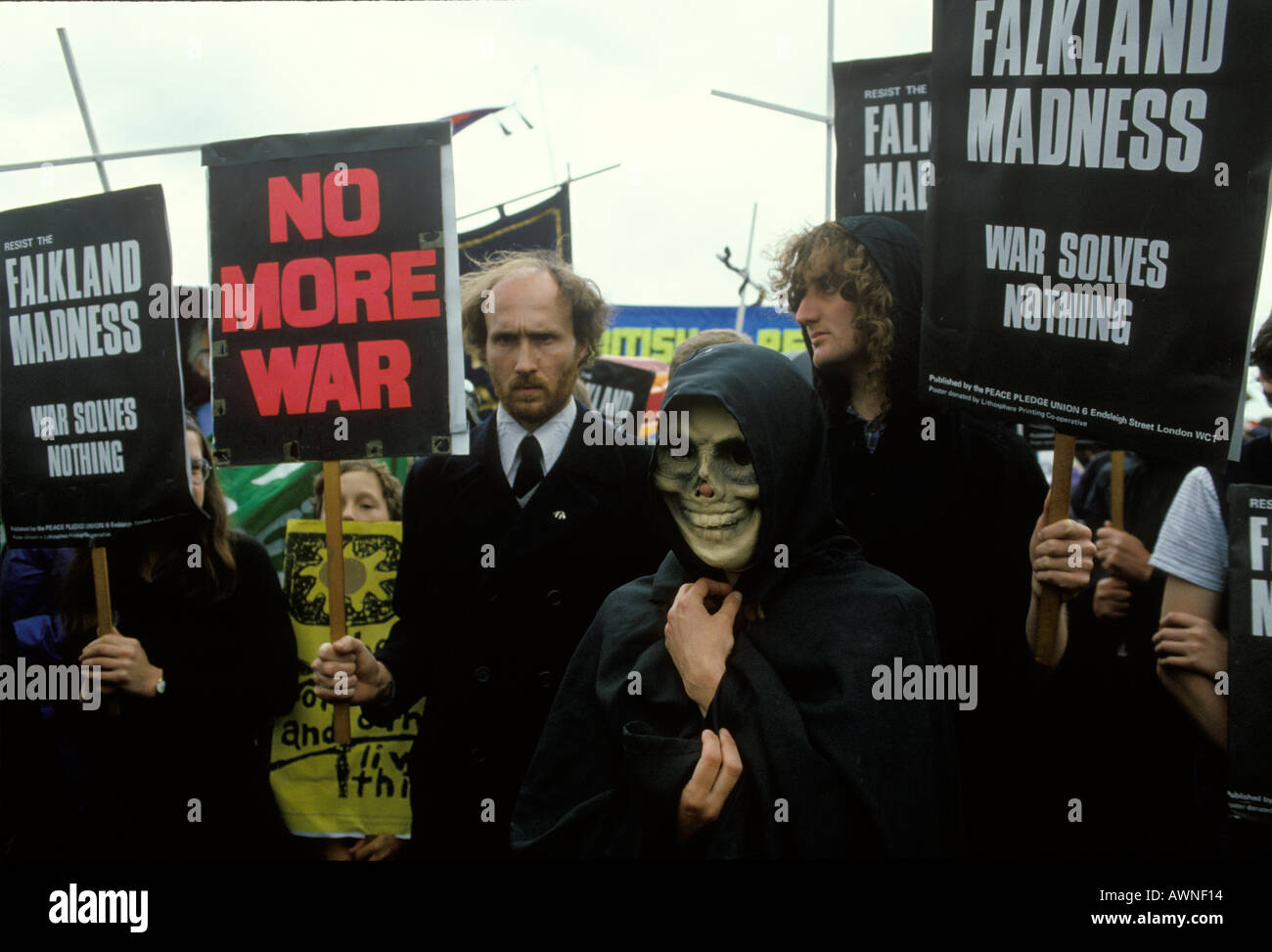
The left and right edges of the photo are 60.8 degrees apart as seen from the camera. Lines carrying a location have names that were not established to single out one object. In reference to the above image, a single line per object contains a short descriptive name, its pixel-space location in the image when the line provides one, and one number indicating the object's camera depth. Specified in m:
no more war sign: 3.13
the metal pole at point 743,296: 3.59
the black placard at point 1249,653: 2.63
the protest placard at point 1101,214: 2.67
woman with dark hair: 3.45
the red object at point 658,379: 5.25
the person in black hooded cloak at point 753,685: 2.32
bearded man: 3.09
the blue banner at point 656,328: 9.63
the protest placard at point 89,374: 3.37
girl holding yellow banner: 3.69
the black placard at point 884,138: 3.71
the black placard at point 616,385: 4.55
